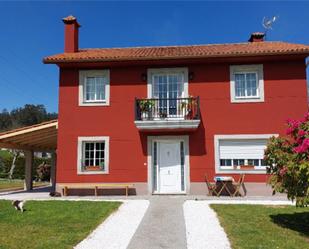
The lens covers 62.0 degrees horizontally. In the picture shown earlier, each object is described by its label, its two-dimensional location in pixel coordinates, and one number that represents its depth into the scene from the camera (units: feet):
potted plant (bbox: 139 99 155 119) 35.56
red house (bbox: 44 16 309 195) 35.33
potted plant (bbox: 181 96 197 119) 35.40
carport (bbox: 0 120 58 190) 37.71
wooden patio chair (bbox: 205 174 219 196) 34.39
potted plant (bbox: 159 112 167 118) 35.58
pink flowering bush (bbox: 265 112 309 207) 17.89
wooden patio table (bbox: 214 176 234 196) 33.85
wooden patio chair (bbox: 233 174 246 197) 34.23
